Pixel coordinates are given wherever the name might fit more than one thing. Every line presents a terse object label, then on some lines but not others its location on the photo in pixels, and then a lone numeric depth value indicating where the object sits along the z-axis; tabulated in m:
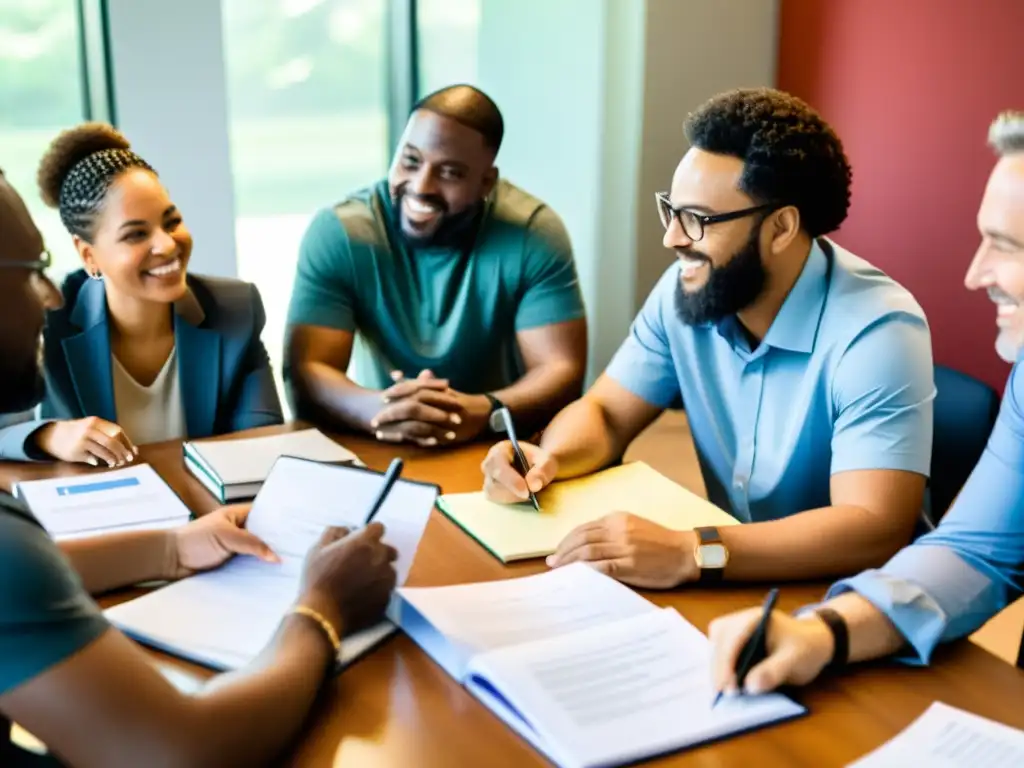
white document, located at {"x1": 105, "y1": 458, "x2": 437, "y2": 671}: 1.23
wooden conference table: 1.04
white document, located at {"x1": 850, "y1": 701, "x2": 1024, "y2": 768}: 1.03
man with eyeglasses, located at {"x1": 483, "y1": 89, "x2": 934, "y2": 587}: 1.58
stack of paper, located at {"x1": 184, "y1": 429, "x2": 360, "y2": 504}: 1.71
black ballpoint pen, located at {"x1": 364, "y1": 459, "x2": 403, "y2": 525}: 1.28
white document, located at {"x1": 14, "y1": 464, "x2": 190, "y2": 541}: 1.57
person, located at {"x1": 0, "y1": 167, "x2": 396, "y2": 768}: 0.89
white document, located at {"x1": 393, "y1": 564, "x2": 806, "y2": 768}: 1.05
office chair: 1.81
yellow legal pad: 1.51
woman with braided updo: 2.07
